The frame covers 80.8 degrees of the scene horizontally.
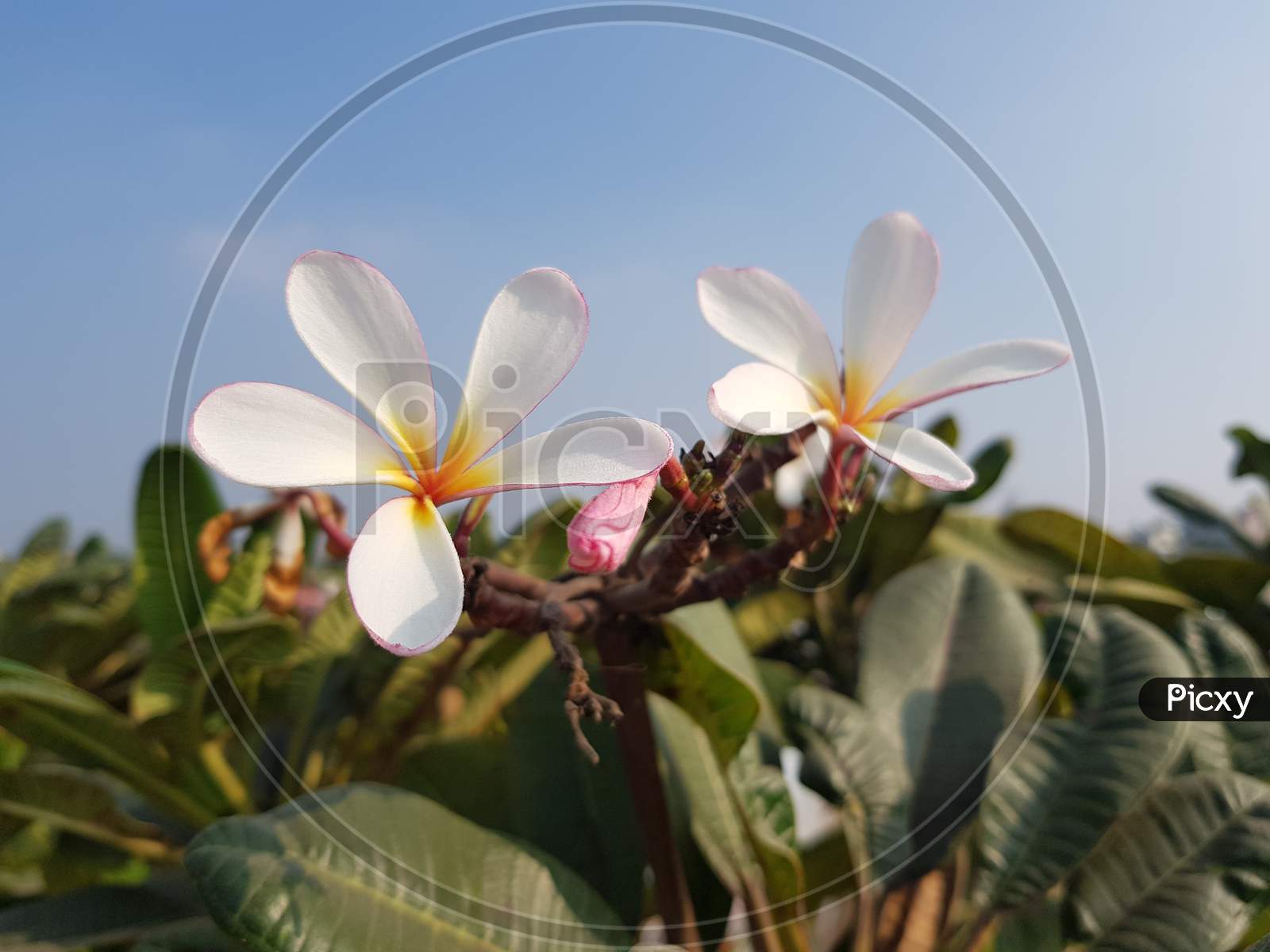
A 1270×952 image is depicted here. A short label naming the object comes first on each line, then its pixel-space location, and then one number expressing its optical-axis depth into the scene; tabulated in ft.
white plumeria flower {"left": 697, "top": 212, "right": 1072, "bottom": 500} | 0.46
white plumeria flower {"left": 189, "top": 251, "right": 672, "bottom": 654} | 0.34
